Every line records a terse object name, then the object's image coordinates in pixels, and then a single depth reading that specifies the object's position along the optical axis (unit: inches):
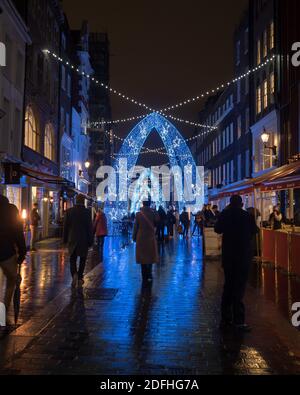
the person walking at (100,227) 723.4
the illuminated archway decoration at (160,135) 1194.0
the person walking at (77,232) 394.9
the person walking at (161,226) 900.0
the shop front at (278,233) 467.8
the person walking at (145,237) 418.0
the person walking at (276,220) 587.2
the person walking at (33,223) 729.0
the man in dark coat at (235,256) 269.1
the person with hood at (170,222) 1064.6
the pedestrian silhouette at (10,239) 255.1
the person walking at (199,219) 1011.6
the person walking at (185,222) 1149.1
